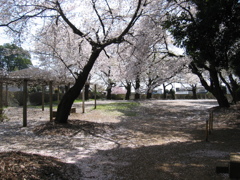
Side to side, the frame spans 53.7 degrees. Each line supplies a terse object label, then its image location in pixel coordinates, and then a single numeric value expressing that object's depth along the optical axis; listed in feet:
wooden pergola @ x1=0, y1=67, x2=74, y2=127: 33.12
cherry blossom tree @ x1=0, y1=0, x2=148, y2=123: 32.09
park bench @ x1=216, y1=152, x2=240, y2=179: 12.66
